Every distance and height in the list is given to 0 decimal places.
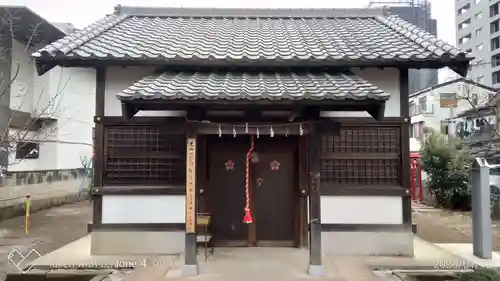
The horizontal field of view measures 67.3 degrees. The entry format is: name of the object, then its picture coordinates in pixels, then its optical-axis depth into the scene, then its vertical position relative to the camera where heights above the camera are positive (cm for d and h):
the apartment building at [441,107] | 2877 +411
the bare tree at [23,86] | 1128 +278
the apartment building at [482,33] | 4712 +1699
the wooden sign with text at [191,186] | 633 -47
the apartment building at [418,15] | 3966 +1565
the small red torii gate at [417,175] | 1941 -87
